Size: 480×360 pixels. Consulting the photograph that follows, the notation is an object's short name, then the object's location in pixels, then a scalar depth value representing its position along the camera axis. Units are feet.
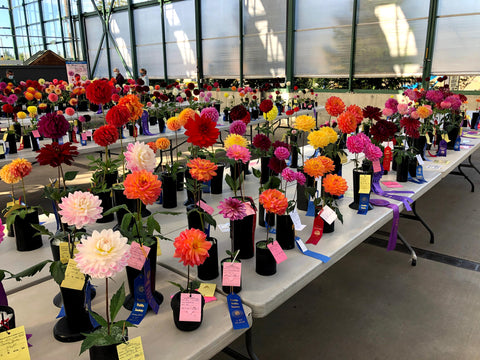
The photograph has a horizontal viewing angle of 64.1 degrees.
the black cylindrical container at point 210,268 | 4.04
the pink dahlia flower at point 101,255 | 2.51
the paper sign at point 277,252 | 4.12
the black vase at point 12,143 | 10.24
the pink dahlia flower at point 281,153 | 4.82
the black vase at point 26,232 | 4.76
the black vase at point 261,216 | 5.53
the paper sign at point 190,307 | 3.24
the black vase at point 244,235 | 4.42
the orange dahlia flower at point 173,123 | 6.99
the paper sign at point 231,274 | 3.69
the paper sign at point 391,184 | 7.39
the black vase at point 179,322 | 3.28
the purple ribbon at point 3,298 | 3.39
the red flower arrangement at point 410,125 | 7.41
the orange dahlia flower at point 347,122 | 6.03
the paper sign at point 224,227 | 5.47
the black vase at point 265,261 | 4.13
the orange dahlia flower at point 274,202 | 4.05
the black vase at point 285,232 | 4.67
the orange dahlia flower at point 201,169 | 3.81
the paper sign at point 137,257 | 3.38
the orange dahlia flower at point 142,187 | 3.16
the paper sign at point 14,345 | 2.79
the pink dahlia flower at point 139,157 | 3.82
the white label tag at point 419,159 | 7.80
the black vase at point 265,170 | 7.61
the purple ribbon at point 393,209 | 6.31
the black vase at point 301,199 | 6.14
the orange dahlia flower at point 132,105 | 5.67
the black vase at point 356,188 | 6.19
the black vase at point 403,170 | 7.61
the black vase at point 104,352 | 2.74
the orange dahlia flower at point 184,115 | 7.06
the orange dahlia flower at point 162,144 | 6.43
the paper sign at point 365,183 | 5.89
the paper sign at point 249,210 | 4.35
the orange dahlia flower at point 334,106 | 6.49
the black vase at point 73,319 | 3.21
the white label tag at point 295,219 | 4.71
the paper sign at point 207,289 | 3.76
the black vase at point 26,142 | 11.09
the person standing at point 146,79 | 36.13
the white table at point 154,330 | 3.06
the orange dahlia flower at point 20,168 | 4.68
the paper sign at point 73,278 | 3.09
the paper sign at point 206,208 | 4.60
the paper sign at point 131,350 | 2.75
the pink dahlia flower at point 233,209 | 3.92
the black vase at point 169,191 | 6.25
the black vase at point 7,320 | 2.87
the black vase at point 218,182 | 7.04
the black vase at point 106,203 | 5.68
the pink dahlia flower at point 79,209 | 2.87
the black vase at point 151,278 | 3.63
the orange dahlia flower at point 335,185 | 4.89
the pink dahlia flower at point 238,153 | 4.65
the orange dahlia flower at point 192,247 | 3.02
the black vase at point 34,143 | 10.67
